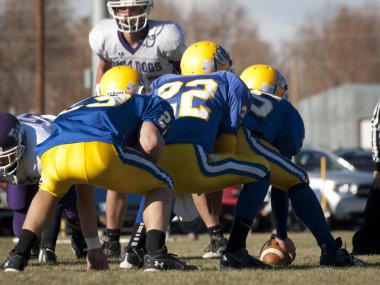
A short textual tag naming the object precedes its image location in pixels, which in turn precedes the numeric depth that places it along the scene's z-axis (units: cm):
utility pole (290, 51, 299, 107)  9925
